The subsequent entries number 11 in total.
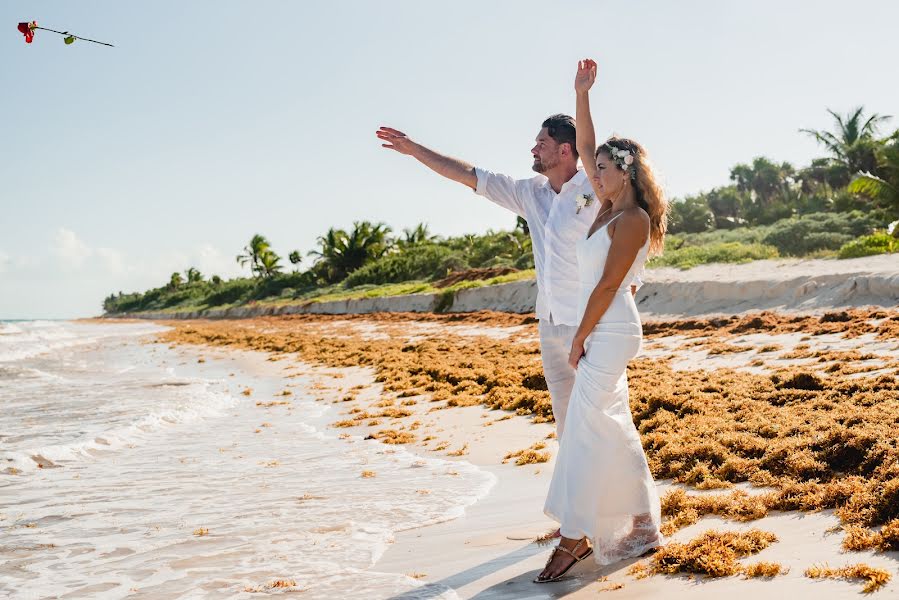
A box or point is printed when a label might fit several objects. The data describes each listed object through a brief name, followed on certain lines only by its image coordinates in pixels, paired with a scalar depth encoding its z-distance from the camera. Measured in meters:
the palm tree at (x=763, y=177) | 63.00
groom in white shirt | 3.55
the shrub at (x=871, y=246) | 17.61
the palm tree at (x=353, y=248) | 52.56
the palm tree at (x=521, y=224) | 42.68
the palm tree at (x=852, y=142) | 44.75
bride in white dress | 3.16
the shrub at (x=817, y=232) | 27.20
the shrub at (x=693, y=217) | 46.38
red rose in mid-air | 3.58
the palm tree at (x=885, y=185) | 22.97
